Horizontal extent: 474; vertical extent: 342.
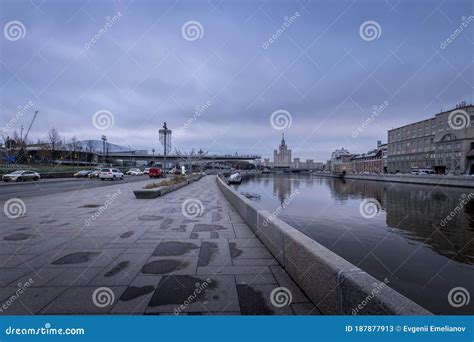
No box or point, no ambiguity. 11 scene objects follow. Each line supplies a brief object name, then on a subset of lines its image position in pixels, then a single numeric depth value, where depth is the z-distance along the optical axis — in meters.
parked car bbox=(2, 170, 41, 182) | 29.30
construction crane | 58.25
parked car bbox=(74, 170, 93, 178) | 42.69
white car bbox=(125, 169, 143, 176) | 57.60
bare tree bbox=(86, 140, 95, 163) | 94.16
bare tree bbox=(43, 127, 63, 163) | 66.72
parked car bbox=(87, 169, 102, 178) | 40.53
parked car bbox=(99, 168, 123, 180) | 34.78
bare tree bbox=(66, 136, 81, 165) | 80.12
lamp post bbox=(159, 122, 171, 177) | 29.02
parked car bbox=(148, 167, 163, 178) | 42.94
